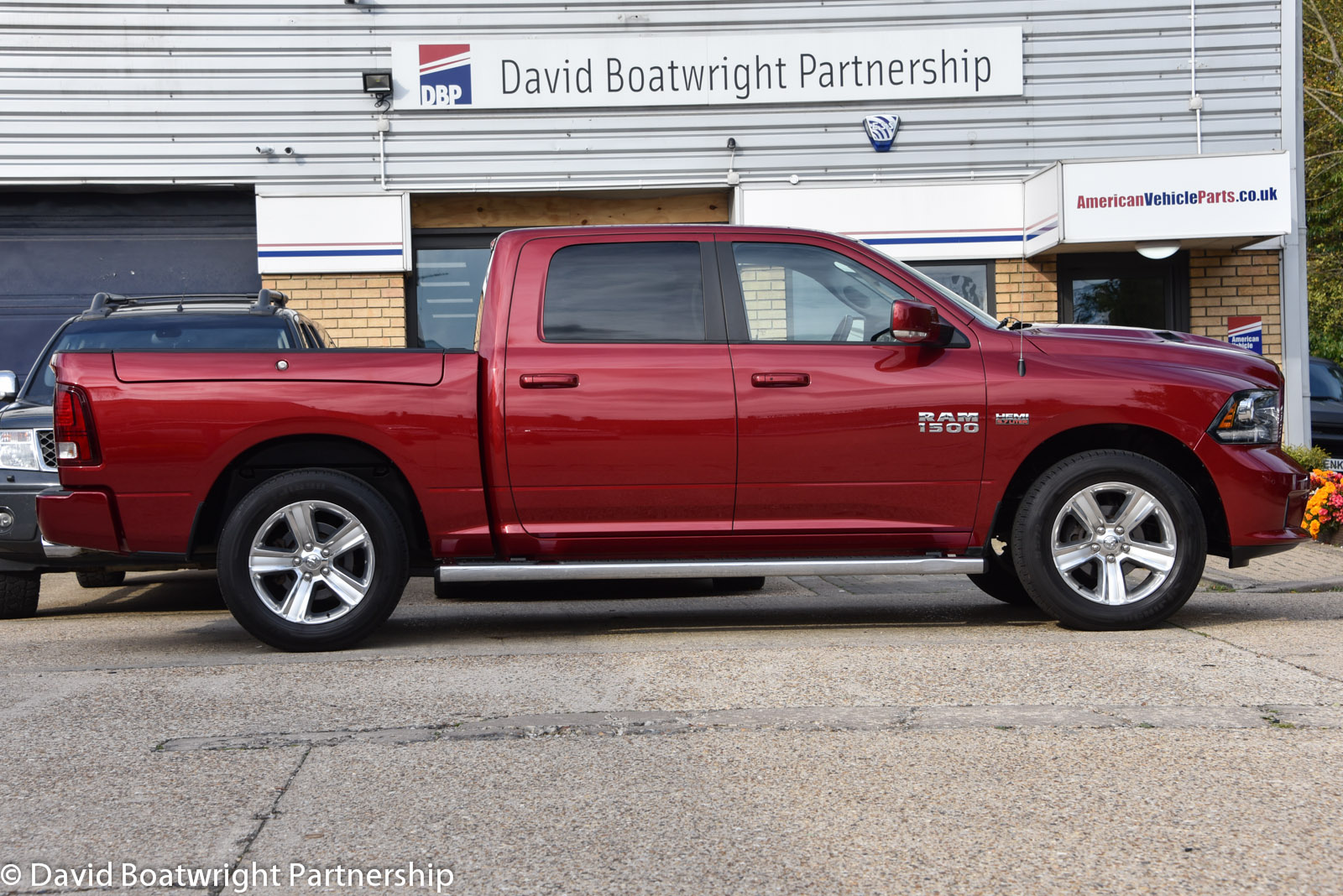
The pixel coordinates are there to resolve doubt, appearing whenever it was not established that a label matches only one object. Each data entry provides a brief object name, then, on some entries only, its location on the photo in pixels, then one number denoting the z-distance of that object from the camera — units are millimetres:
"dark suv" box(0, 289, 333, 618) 6934
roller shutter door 13344
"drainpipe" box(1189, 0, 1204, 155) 13039
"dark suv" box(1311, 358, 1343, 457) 14531
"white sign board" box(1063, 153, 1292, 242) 11766
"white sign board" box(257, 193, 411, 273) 12922
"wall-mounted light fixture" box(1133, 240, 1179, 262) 12227
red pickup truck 5746
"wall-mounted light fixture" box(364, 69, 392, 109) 12898
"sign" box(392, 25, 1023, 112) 12961
